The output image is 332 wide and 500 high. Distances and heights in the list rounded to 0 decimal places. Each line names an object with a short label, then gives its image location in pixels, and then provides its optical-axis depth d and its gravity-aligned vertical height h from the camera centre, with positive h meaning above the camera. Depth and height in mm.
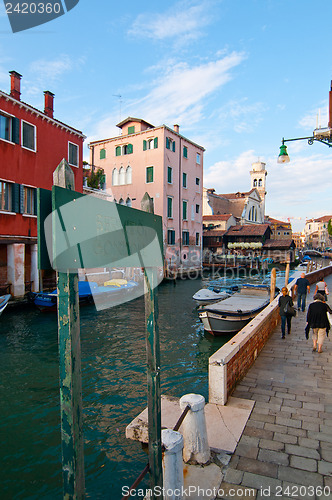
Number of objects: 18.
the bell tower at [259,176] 66625 +14778
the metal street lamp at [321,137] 8422 +2914
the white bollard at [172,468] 2707 -1879
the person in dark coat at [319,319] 6945 -1563
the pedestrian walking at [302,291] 11719 -1627
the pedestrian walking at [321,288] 11680 -1495
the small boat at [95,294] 14328 -2394
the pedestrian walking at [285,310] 8328 -1650
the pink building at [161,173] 28266 +6803
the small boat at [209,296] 15002 -2357
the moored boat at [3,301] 12143 -2091
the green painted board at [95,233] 1547 +77
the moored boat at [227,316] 11047 -2417
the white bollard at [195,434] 3361 -1964
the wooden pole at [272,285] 14022 -1673
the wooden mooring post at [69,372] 1620 -646
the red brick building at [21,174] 14398 +3442
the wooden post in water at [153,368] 2447 -923
